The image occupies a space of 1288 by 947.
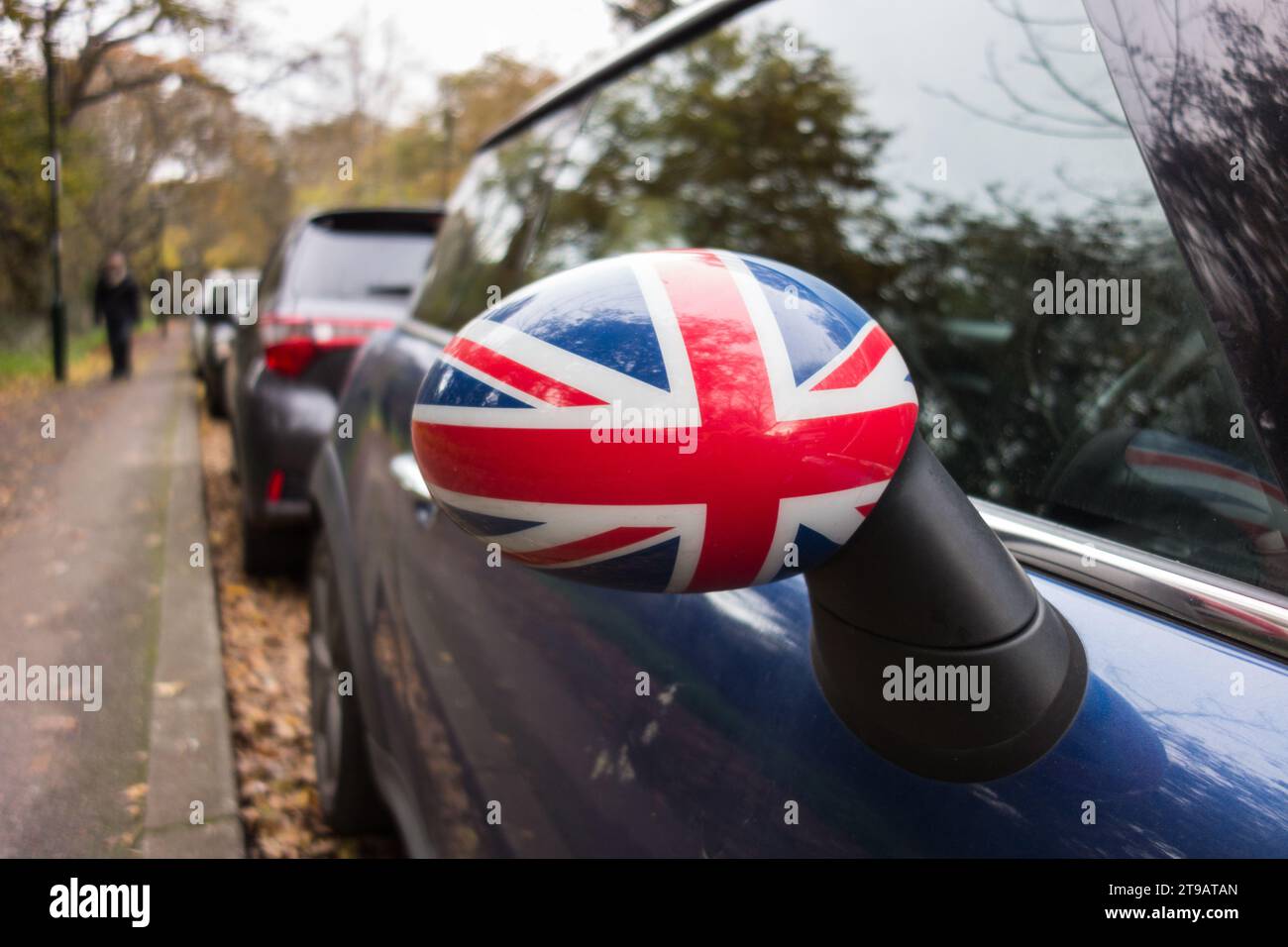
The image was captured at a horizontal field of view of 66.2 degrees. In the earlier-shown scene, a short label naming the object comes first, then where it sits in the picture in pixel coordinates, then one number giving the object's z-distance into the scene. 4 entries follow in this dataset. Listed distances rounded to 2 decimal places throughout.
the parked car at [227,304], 5.75
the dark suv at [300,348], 4.72
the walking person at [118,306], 15.33
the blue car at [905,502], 0.77
